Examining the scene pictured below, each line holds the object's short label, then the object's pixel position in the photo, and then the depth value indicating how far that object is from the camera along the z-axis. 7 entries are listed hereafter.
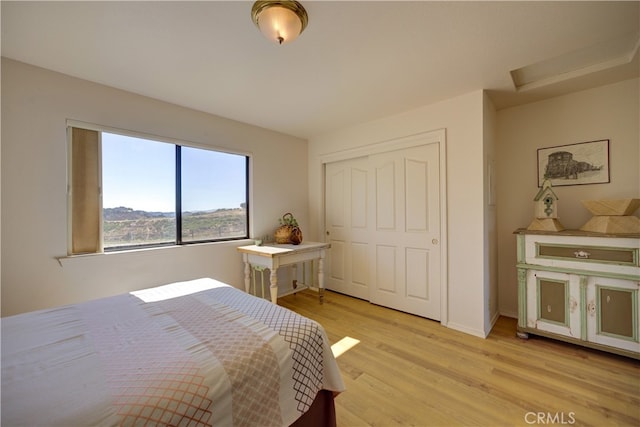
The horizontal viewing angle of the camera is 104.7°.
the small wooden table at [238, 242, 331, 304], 2.73
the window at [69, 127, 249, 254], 2.17
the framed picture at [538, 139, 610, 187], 2.40
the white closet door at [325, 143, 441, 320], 2.84
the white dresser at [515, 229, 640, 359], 1.97
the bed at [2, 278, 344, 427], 0.79
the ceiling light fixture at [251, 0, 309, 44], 1.34
